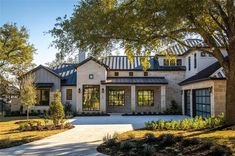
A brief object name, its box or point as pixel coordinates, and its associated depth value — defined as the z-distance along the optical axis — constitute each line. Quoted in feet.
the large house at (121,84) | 67.70
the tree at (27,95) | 50.48
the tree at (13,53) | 77.19
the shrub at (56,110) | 40.51
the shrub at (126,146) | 23.28
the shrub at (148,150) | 21.04
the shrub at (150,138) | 25.74
